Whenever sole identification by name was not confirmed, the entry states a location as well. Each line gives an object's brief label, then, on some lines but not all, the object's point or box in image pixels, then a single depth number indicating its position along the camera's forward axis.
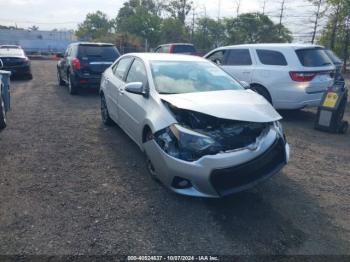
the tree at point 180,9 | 50.31
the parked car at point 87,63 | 10.43
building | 47.44
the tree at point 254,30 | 38.12
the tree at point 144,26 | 46.19
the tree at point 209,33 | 43.34
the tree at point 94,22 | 83.50
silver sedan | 3.67
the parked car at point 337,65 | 8.16
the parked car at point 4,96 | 6.42
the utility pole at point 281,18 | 34.95
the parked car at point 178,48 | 19.41
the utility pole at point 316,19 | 28.99
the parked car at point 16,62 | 13.88
